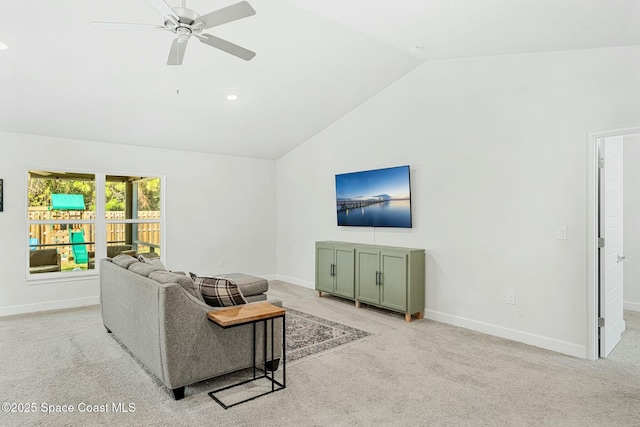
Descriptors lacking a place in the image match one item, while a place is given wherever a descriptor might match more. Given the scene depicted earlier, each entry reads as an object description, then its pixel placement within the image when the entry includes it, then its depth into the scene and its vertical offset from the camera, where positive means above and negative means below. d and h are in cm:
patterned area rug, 363 -132
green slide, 544 -54
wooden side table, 260 -74
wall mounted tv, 500 +17
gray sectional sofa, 264 -92
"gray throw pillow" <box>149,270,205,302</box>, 281 -51
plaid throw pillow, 297 -63
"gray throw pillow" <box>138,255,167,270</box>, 376 -51
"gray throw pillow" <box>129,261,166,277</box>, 315 -49
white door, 352 -35
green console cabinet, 460 -85
